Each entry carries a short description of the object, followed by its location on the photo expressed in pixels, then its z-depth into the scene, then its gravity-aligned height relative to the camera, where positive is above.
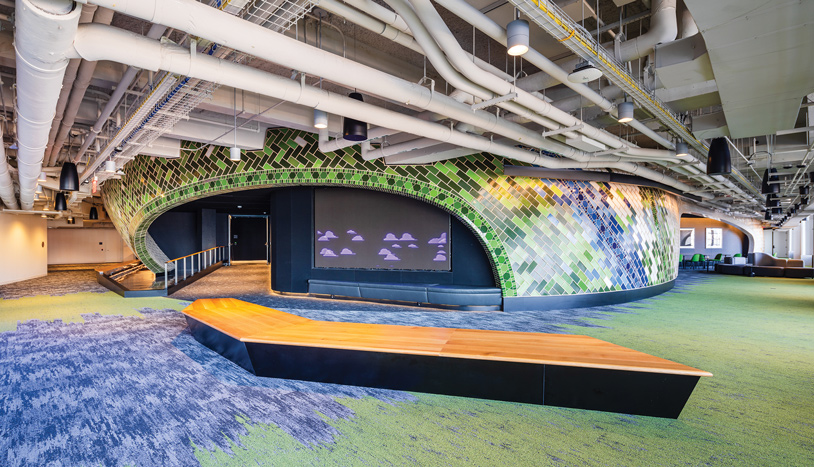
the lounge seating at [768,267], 15.16 -1.50
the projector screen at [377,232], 8.47 -0.02
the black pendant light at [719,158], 5.17 +0.96
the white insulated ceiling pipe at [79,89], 3.11 +1.61
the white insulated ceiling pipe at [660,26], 3.21 +1.69
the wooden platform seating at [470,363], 2.95 -1.11
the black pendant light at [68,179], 7.19 +0.97
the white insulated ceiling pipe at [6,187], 6.74 +0.98
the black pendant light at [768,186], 8.15 +0.92
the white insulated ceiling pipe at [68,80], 2.91 +1.57
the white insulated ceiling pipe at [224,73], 2.65 +1.32
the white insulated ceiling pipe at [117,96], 3.51 +1.66
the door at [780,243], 25.00 -0.83
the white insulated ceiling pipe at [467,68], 2.79 +1.37
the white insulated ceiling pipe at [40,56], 2.09 +1.13
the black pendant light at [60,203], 11.06 +0.81
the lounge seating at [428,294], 7.68 -1.30
